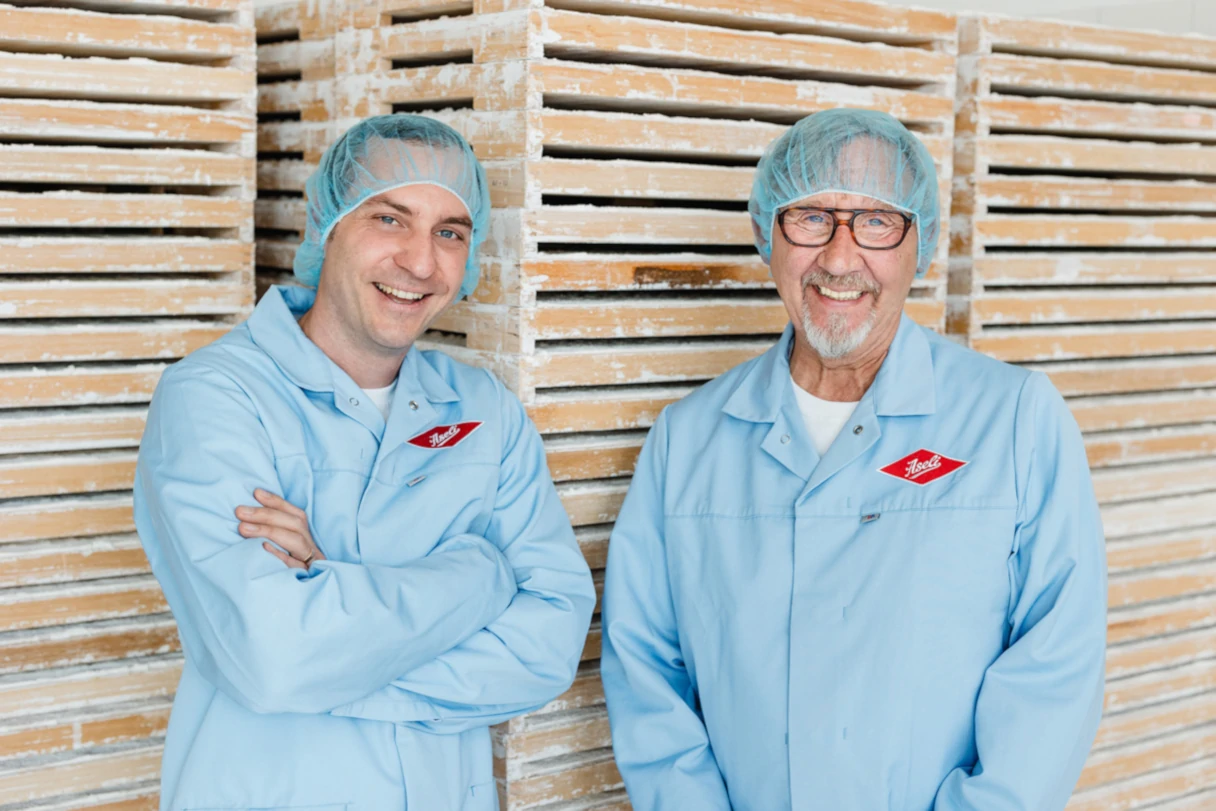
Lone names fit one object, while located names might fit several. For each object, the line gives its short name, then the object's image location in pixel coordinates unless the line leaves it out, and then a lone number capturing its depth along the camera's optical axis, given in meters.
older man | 2.39
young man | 2.18
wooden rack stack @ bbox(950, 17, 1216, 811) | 3.34
